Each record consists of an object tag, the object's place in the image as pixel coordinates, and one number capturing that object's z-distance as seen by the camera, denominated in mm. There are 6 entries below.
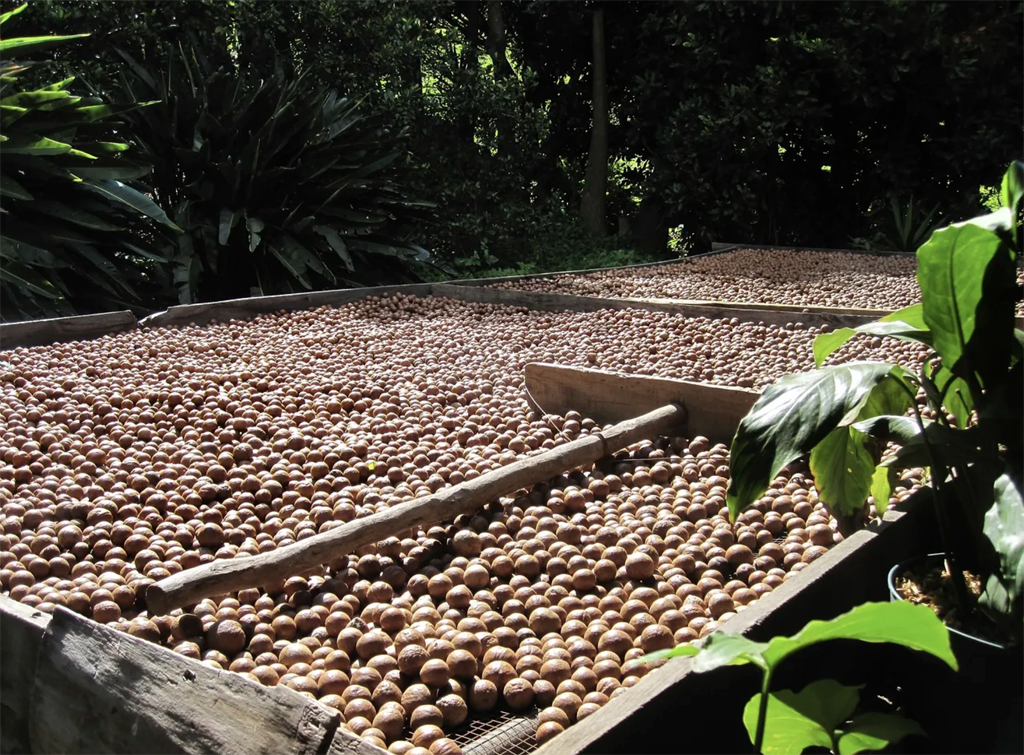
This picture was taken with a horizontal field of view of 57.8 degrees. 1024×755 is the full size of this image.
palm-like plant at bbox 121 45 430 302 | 5469
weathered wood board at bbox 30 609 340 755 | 944
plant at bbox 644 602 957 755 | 681
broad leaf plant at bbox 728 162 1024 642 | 1129
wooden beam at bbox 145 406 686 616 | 1487
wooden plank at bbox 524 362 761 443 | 2369
